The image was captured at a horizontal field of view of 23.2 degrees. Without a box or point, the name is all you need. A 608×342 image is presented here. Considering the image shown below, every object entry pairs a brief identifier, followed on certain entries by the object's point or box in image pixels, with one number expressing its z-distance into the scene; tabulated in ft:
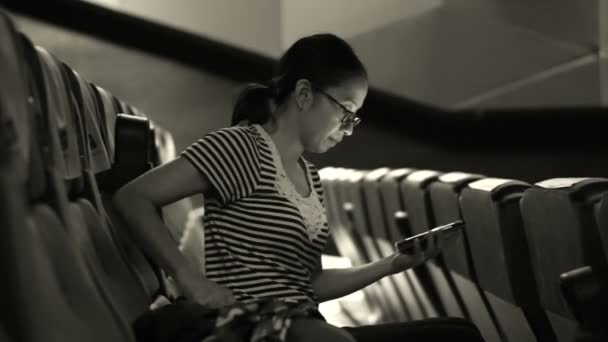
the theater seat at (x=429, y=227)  12.66
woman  8.58
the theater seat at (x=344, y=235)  19.03
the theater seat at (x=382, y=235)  14.68
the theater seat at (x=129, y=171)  10.45
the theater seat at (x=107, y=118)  11.00
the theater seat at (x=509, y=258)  10.06
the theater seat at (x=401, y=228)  13.86
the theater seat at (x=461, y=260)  11.46
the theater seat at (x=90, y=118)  9.87
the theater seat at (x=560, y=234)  8.81
